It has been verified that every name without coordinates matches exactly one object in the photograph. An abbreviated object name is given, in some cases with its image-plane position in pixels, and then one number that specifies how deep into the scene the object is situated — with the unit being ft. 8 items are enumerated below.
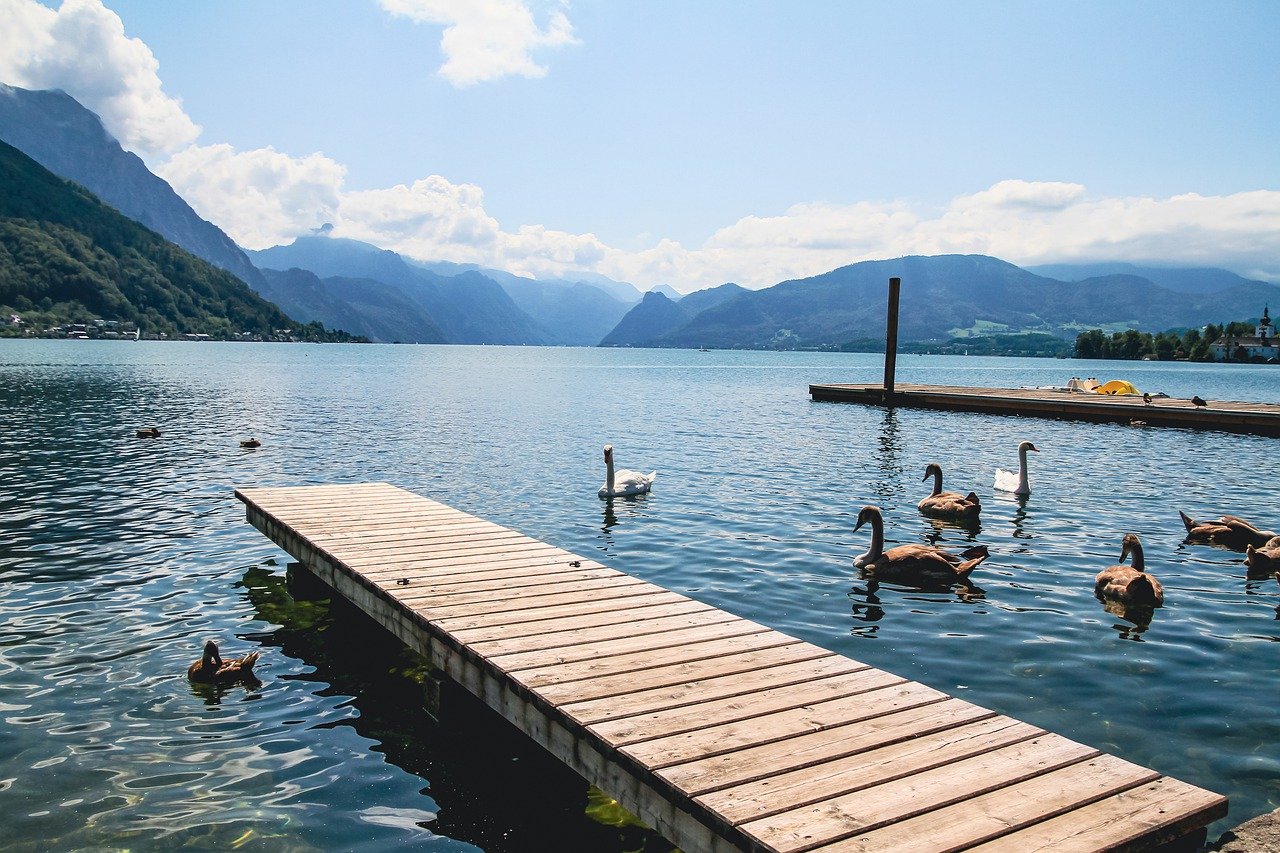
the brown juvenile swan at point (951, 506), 69.72
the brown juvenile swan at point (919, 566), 50.52
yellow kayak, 192.24
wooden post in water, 189.98
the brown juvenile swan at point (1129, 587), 46.70
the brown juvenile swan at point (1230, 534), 60.29
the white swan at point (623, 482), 79.51
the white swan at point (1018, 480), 79.41
